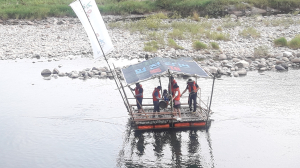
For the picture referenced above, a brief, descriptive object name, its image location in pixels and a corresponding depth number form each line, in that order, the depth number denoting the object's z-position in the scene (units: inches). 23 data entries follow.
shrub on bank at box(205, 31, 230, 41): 1379.2
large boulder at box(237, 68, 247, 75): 1024.2
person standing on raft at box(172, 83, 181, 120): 666.8
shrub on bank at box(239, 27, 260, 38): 1394.1
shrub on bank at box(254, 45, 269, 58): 1186.6
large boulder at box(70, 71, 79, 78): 1053.2
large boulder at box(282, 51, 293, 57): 1153.9
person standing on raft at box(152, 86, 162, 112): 674.2
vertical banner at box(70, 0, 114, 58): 642.2
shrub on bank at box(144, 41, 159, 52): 1264.4
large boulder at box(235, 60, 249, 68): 1078.4
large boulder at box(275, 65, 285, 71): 1052.6
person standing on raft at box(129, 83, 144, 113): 685.3
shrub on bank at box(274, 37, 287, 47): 1273.4
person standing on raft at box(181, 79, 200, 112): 681.0
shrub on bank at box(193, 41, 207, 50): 1274.6
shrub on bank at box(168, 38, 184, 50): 1275.8
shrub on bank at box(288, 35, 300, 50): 1242.6
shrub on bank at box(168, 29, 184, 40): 1414.9
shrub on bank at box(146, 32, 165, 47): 1371.1
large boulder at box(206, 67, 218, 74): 1041.5
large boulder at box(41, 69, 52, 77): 1084.7
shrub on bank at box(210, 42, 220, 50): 1269.7
